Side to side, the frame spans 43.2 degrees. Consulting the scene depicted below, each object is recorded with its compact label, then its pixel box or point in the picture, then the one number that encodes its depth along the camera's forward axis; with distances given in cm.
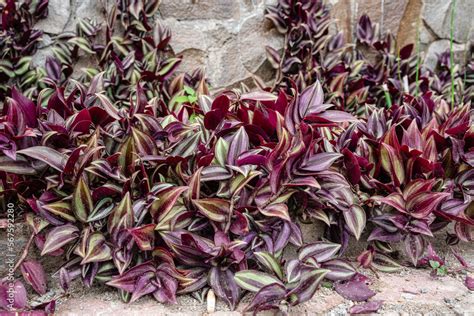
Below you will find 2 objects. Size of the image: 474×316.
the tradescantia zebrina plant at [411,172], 77
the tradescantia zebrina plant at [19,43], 108
